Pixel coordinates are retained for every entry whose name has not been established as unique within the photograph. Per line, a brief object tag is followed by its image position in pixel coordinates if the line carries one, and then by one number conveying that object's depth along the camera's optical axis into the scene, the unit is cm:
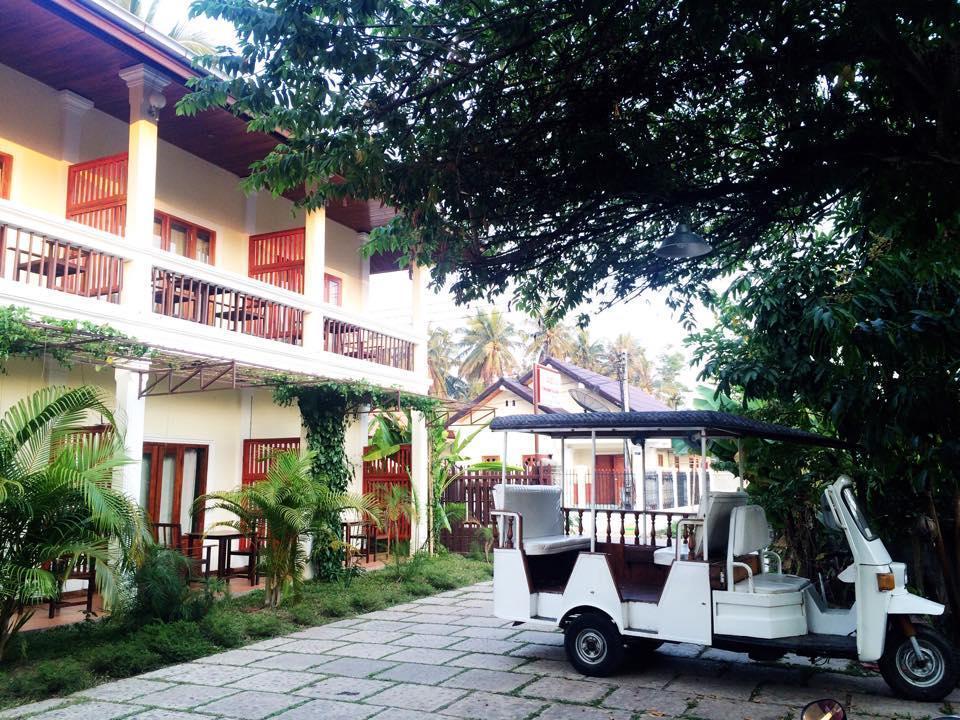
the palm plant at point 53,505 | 691
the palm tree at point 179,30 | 2748
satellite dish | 3203
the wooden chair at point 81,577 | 792
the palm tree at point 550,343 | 5231
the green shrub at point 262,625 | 903
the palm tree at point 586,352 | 5688
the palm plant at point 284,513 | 1003
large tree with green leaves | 501
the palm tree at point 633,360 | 6003
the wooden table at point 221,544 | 1098
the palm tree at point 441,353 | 5431
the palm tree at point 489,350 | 5062
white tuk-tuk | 616
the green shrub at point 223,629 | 852
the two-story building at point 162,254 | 938
